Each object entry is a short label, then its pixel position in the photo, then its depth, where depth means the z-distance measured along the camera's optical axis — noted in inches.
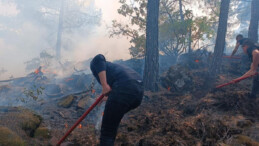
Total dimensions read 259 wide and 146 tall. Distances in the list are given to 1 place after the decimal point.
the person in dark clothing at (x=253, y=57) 211.2
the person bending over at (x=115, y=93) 120.3
